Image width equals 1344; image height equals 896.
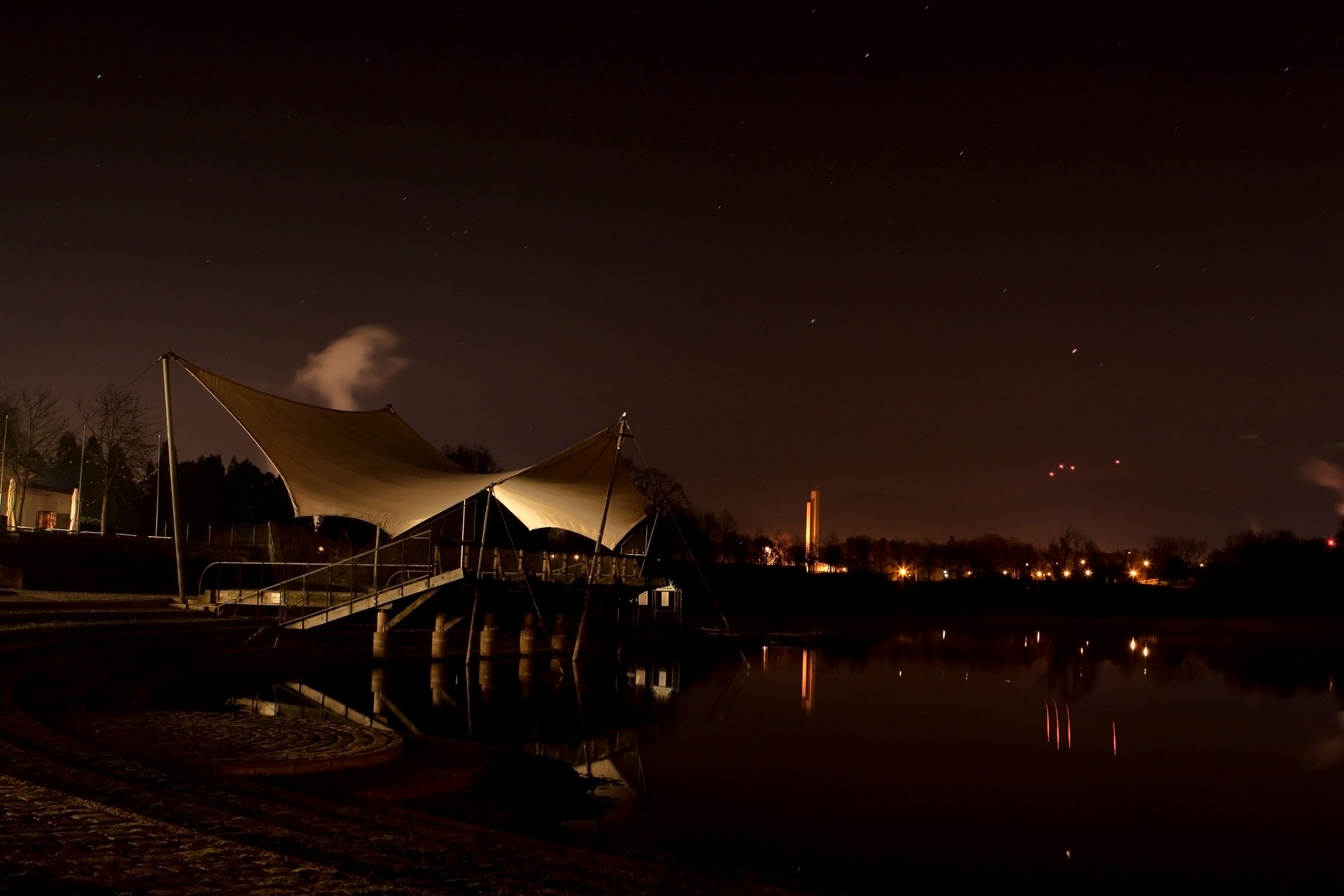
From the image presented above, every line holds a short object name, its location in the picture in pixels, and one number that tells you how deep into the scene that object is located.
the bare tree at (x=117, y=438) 50.97
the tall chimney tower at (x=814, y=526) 136.38
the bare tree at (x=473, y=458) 88.44
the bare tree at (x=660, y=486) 79.44
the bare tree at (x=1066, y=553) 161.75
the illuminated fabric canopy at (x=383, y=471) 23.34
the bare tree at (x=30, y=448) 48.88
